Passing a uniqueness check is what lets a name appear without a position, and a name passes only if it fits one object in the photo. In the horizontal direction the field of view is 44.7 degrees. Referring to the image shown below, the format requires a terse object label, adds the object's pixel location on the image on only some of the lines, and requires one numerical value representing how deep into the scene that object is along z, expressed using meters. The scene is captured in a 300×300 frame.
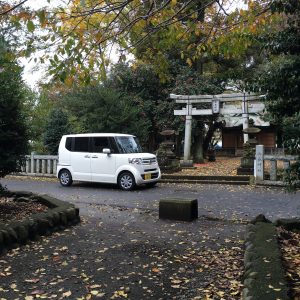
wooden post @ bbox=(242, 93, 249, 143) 17.52
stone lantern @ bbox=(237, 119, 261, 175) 14.88
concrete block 7.72
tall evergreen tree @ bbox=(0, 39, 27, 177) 7.11
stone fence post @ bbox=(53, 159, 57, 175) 16.82
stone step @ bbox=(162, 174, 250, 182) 14.20
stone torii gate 17.55
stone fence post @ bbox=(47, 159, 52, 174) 16.91
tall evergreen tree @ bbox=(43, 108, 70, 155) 18.30
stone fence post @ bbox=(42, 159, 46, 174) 17.06
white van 12.49
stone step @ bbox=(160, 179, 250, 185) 13.90
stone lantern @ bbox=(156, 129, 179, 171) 16.42
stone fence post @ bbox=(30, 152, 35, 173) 17.27
